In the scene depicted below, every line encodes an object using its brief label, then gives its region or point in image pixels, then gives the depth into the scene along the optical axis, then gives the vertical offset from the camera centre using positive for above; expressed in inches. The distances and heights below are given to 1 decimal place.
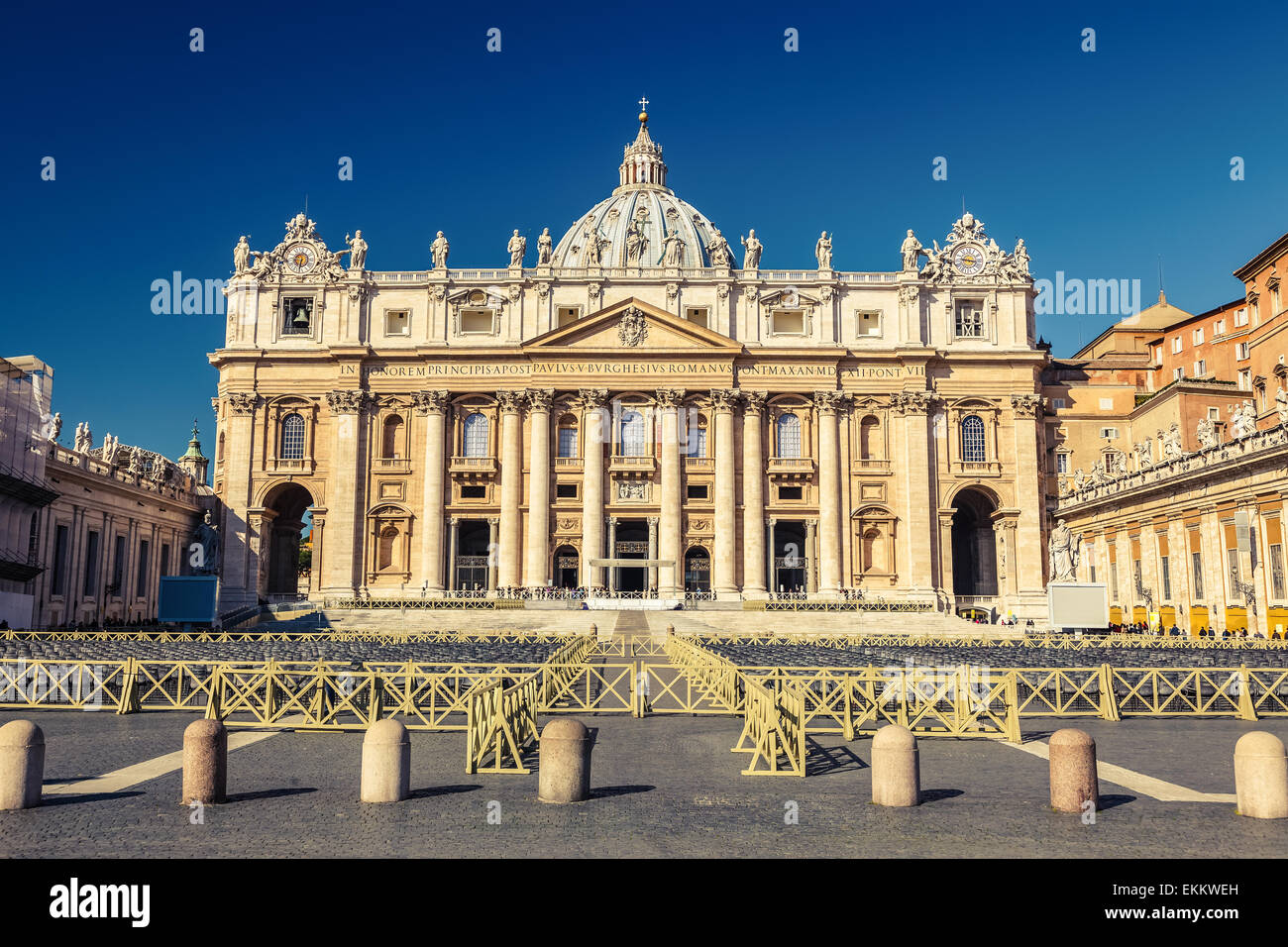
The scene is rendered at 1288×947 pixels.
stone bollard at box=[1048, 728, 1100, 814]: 426.9 -67.2
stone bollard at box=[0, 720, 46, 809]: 424.2 -63.4
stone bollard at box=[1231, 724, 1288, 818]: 415.5 -67.7
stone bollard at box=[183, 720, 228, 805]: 435.5 -63.7
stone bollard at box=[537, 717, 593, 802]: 447.5 -66.8
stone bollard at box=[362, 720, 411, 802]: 444.1 -66.6
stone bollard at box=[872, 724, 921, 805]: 442.3 -69.3
